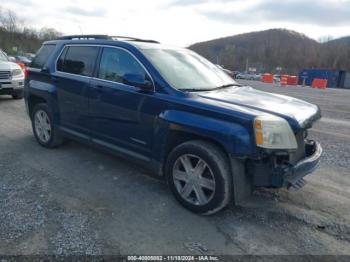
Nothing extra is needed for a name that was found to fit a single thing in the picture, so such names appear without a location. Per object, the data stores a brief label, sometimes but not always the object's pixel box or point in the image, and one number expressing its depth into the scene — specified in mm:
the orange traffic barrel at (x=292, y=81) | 37884
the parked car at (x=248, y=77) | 53156
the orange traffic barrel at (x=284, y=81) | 34319
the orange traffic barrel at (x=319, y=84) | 32991
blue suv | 3283
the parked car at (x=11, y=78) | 9953
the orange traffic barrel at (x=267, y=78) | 40534
